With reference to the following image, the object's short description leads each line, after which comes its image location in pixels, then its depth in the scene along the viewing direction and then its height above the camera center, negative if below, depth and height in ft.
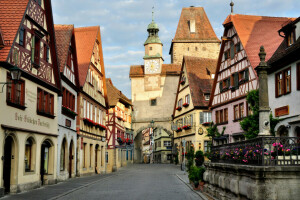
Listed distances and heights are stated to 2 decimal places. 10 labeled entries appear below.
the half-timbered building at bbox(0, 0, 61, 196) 57.00 +6.48
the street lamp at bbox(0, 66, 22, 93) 50.90 +7.87
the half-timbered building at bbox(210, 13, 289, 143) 107.76 +20.56
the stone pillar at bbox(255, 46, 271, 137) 44.32 +4.13
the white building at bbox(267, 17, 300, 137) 75.15 +10.40
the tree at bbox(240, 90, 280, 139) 89.93 +4.20
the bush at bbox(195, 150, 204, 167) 92.50 -3.85
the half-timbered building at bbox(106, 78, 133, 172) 155.92 +5.21
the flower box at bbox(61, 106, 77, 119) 85.62 +5.86
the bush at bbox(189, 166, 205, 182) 66.13 -5.02
